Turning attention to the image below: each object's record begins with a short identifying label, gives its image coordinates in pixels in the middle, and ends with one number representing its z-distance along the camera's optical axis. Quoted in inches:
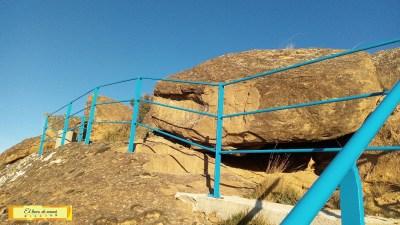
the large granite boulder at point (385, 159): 173.5
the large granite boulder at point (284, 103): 209.8
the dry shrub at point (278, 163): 208.4
